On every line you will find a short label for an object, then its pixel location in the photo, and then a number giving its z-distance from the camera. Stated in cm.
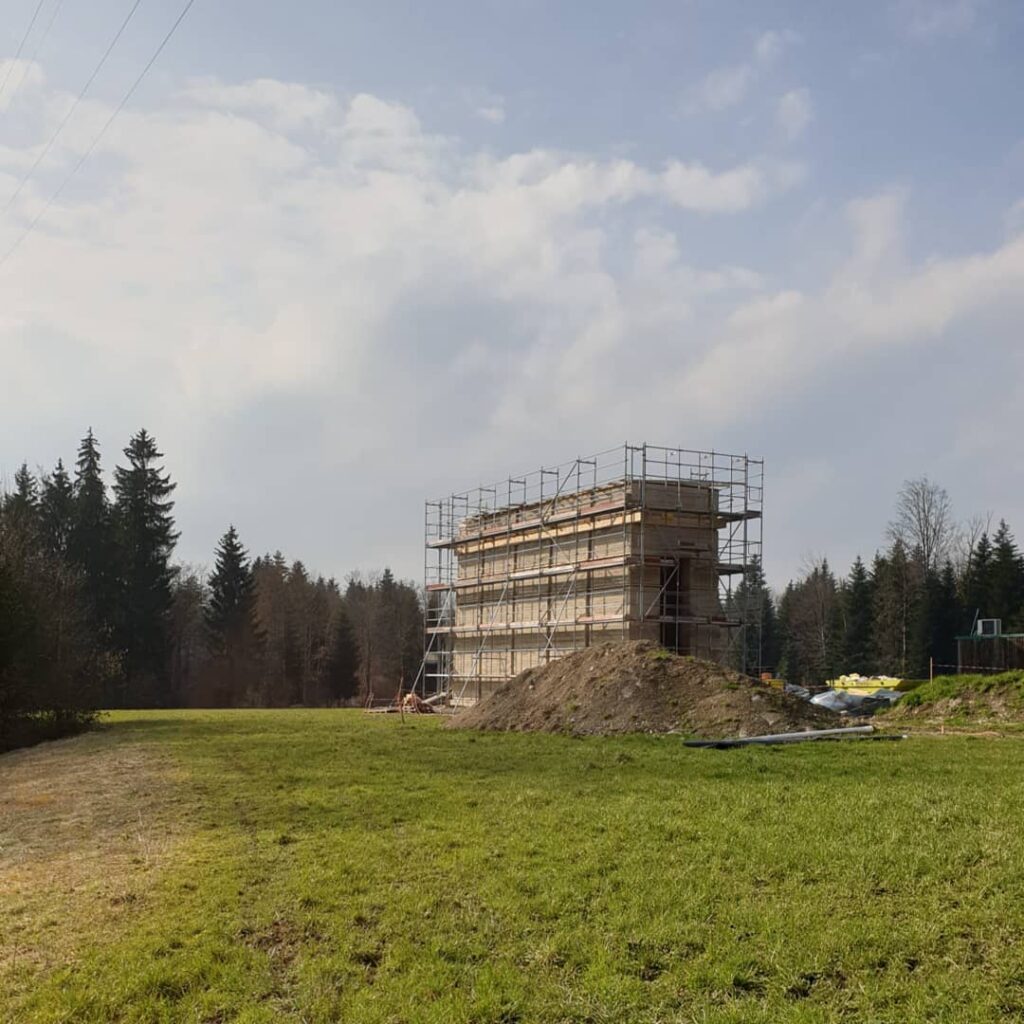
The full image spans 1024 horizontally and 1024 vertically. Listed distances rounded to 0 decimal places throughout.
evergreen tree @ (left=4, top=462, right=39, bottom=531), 5112
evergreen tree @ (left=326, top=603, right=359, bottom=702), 6838
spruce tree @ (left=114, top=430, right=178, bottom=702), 5828
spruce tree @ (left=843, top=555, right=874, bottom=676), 6022
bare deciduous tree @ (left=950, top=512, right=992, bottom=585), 6172
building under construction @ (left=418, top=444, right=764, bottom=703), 3369
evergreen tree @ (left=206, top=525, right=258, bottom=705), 6469
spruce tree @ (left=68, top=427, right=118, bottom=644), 5778
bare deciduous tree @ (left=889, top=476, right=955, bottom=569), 5994
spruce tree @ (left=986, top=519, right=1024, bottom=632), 5528
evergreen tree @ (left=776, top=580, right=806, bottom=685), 6706
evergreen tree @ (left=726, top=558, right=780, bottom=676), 7062
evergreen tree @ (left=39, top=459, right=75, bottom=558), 5906
